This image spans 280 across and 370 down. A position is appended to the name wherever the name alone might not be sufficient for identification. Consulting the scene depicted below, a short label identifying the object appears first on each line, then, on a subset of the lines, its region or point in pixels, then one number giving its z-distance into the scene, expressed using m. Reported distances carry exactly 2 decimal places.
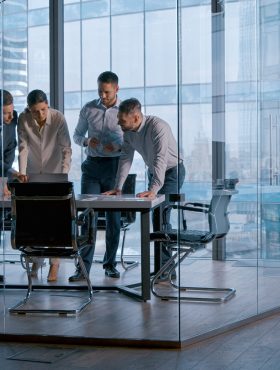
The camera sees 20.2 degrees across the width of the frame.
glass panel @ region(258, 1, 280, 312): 5.36
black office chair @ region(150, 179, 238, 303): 4.65
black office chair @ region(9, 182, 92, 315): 5.11
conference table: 5.38
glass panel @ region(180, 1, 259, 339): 4.64
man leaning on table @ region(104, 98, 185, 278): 5.18
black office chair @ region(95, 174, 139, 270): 6.67
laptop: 5.90
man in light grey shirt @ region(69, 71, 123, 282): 6.17
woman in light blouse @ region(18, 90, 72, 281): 6.10
